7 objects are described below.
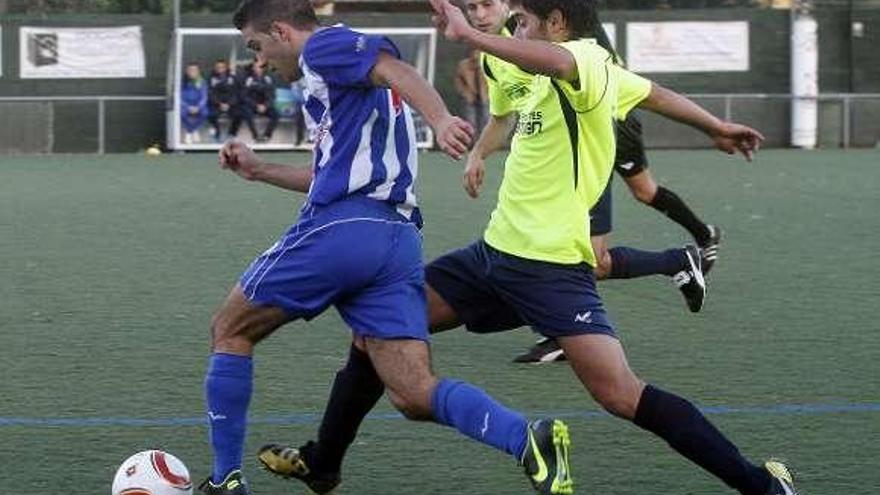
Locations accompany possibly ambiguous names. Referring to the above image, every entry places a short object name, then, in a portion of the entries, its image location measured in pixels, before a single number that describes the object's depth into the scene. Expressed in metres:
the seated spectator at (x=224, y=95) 46.89
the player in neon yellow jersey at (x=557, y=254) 9.77
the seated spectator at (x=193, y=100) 47.15
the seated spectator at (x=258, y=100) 47.04
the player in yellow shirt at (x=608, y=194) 12.30
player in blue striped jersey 9.54
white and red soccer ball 10.06
